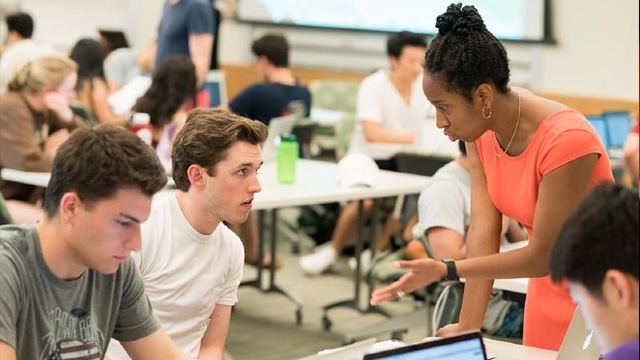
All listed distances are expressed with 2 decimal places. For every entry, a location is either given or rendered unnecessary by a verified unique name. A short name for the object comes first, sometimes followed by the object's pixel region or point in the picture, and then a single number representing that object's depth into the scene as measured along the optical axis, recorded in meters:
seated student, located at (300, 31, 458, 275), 6.17
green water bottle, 4.77
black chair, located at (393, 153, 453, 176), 5.08
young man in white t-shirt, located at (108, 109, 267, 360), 2.68
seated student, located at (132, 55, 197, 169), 5.06
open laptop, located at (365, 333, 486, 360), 1.68
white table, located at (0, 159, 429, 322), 4.45
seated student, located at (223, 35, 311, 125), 6.16
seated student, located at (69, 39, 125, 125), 6.82
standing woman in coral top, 2.25
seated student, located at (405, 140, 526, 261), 3.53
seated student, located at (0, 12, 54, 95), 5.46
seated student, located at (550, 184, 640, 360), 1.40
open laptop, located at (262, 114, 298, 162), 5.36
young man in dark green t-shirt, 1.81
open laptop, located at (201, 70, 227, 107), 7.61
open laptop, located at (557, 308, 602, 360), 2.13
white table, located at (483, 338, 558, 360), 2.31
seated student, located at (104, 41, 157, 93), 8.09
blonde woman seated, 4.61
